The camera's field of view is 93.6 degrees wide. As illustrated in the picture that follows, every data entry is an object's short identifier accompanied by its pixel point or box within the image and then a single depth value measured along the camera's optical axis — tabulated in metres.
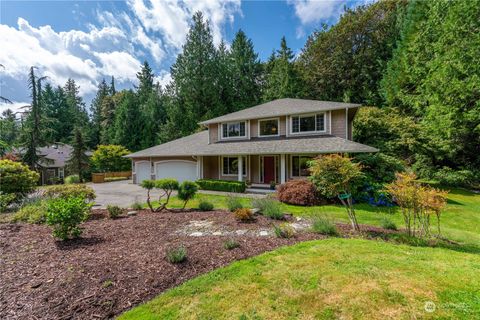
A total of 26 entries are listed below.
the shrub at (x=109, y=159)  28.50
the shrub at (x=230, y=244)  5.18
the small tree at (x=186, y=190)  9.71
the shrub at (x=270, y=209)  8.02
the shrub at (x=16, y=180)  10.48
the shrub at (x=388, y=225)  7.27
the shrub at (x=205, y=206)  9.56
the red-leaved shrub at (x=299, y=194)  11.41
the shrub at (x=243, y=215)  7.49
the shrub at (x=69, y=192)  9.44
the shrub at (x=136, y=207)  9.99
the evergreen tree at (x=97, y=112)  43.99
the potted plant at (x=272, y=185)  16.12
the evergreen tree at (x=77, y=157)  26.91
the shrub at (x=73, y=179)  23.09
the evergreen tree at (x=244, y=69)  35.34
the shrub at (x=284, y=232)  6.07
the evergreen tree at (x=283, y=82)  29.67
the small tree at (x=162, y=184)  9.35
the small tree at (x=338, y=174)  6.73
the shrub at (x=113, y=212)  8.31
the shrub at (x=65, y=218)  5.71
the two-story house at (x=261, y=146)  15.18
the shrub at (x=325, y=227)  6.47
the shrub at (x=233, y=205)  9.16
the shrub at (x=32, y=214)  7.77
